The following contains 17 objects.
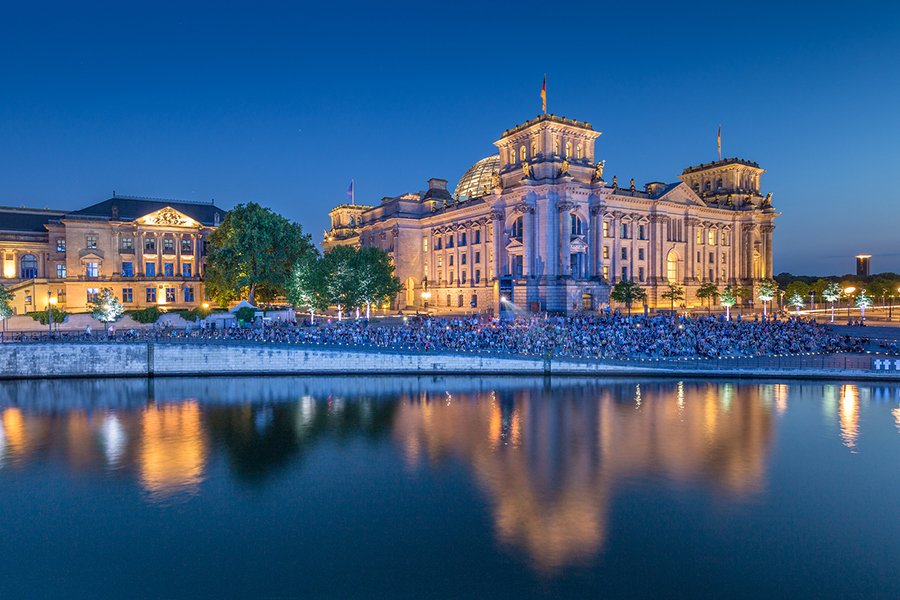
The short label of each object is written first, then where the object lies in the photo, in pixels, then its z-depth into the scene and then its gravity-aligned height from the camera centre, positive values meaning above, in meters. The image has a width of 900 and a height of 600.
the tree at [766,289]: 71.68 +0.42
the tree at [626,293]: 65.31 +0.17
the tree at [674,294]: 70.69 -0.08
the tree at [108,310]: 47.00 -0.67
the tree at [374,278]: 54.66 +2.27
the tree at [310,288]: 53.06 +1.22
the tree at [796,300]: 67.50 -1.15
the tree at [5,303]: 46.81 +0.16
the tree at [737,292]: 77.91 +0.06
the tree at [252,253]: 59.34 +5.70
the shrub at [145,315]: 52.03 -1.37
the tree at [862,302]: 58.29 -1.36
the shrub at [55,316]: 51.19 -1.22
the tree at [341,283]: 53.19 +1.69
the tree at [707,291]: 75.12 +0.27
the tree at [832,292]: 66.75 -0.16
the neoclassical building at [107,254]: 68.81 +7.02
